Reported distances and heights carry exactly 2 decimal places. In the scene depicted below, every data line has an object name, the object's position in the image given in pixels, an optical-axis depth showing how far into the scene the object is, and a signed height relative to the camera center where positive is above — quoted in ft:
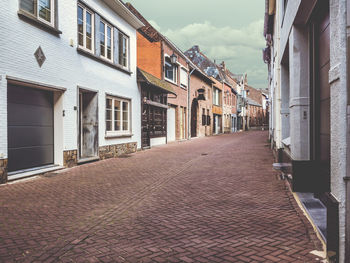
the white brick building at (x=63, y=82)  23.79 +4.21
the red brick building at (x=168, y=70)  61.52 +11.94
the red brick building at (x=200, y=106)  88.84 +6.28
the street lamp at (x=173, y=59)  61.44 +13.10
